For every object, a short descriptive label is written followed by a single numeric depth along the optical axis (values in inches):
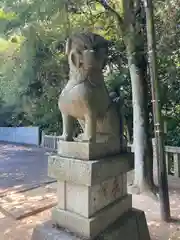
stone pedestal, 68.8
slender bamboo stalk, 114.2
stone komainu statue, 69.8
